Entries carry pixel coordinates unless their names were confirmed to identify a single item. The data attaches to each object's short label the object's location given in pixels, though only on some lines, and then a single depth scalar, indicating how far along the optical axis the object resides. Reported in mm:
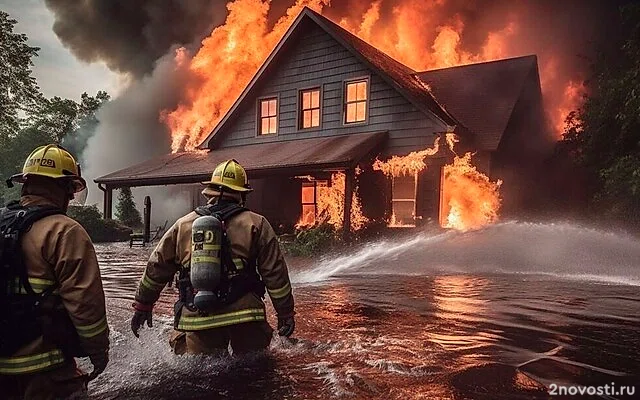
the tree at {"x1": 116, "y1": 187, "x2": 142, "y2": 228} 29272
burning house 14883
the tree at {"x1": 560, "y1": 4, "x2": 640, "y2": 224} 14203
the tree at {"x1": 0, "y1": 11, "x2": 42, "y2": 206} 27703
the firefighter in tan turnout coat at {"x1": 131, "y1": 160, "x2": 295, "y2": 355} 3855
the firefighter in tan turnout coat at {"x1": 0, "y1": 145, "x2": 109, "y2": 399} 2799
